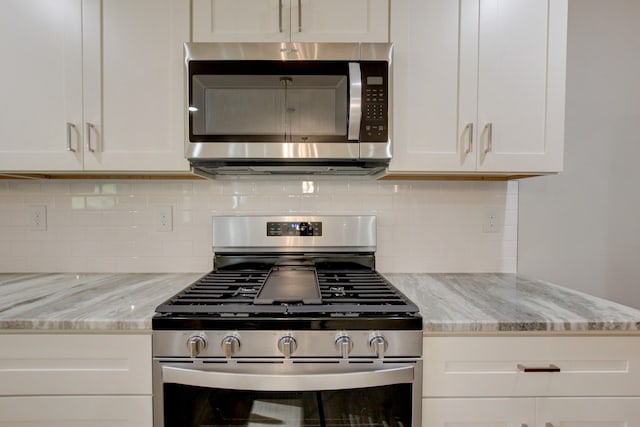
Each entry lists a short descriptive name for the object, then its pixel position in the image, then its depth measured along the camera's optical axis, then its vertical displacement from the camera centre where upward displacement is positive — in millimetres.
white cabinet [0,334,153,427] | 1006 -533
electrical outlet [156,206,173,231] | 1630 -98
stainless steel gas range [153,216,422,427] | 976 -480
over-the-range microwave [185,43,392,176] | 1274 +376
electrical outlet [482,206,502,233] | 1654 -87
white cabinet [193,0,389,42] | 1312 +682
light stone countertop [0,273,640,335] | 1003 -353
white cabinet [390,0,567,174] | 1305 +445
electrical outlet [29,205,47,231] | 1618 -94
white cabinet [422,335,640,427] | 1020 -534
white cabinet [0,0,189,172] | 1296 +431
